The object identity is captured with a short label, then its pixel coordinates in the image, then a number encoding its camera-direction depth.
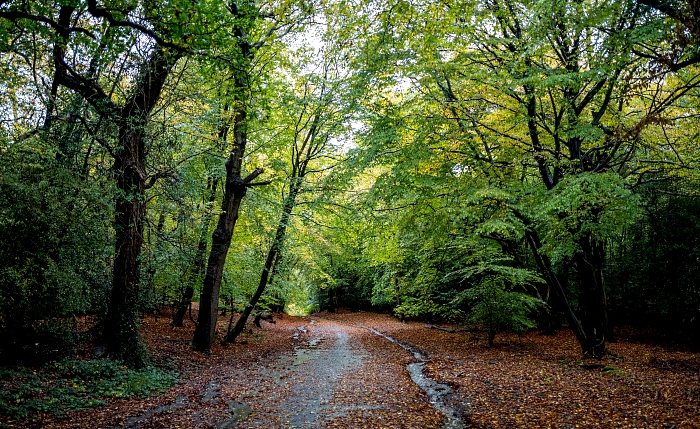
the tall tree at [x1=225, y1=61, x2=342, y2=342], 14.97
